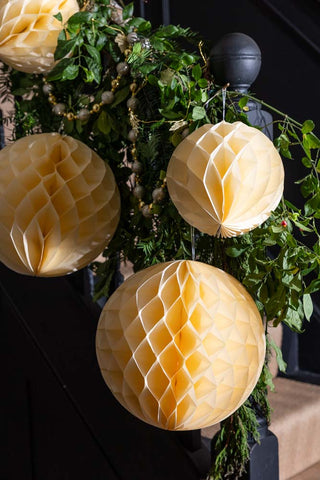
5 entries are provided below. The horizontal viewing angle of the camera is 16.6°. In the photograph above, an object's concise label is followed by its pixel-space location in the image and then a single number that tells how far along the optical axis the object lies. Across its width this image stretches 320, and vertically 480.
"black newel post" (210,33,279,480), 1.75
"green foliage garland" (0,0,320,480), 1.71
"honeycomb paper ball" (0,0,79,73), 1.78
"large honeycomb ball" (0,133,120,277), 1.78
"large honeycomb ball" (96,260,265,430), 1.59
